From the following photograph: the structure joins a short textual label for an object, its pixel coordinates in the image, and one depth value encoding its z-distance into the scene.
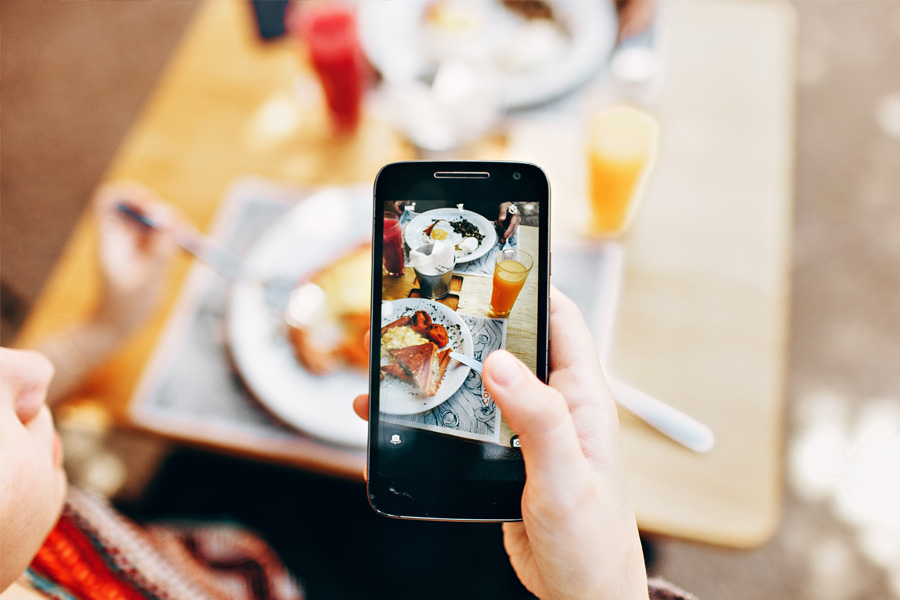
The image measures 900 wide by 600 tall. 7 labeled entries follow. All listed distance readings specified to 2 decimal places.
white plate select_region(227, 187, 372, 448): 0.77
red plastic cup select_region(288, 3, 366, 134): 0.91
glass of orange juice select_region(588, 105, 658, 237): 0.82
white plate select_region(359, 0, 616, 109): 1.01
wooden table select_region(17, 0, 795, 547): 0.76
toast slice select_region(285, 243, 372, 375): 0.80
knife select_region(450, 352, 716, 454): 0.76
